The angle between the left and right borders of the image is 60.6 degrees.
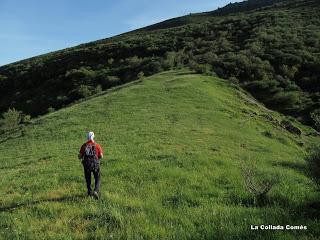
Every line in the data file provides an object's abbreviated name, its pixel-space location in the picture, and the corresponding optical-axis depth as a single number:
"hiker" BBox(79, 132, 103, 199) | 7.63
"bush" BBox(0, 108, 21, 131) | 25.50
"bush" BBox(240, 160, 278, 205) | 6.96
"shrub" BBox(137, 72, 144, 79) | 29.33
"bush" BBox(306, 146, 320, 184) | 7.52
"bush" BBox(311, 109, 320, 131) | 8.08
